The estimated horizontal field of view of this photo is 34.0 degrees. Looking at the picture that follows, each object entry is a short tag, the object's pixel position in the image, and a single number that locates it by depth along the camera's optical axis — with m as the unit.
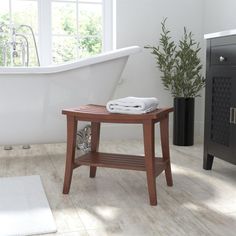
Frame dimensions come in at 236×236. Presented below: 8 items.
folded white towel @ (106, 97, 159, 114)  2.00
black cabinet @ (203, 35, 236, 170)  2.32
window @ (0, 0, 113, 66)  3.66
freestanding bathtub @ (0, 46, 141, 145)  2.69
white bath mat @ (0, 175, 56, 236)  1.66
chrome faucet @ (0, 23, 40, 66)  3.37
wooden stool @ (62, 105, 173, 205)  1.95
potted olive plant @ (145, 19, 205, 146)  3.49
